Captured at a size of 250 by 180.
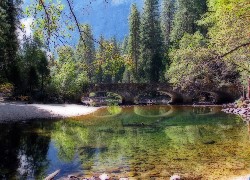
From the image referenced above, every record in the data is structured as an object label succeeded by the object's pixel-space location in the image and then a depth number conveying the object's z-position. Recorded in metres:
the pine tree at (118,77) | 49.92
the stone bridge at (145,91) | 28.56
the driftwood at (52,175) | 6.43
